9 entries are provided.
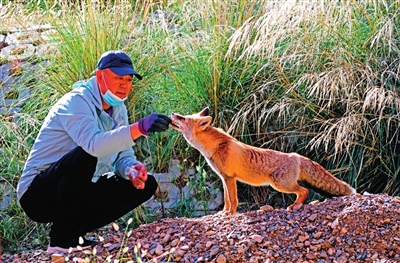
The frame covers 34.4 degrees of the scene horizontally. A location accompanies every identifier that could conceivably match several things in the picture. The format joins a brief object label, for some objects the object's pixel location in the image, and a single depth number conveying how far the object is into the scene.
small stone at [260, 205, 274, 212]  4.16
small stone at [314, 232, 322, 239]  3.75
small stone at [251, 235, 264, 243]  3.73
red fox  4.38
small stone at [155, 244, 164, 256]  3.76
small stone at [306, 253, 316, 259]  3.60
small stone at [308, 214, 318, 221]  3.92
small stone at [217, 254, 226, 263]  3.57
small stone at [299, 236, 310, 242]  3.73
